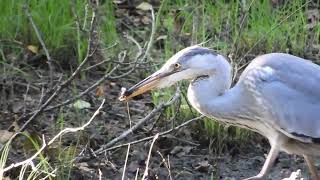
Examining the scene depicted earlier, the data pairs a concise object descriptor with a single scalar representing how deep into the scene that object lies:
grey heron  9.84
